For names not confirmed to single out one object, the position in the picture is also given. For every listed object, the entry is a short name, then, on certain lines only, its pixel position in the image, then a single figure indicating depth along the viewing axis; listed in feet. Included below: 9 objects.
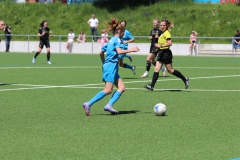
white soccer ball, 41.96
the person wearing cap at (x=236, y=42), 152.87
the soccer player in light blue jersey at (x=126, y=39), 75.56
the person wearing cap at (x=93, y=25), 176.55
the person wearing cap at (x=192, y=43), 160.35
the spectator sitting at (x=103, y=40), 167.13
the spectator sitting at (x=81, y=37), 175.27
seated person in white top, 173.58
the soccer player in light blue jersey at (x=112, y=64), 42.55
